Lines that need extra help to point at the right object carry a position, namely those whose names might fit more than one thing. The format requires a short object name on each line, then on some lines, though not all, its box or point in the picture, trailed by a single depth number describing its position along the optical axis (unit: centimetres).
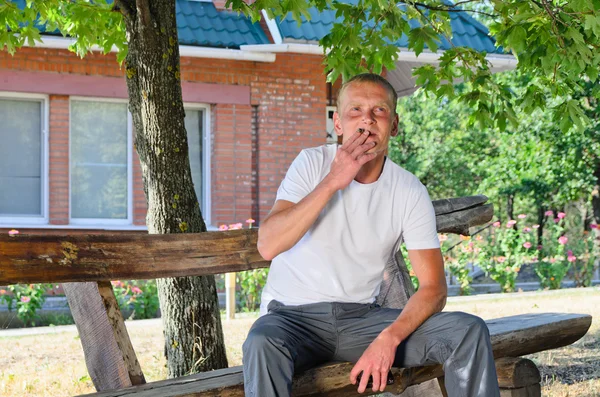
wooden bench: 299
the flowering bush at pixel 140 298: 1045
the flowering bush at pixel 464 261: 1253
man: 299
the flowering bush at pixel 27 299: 989
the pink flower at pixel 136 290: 1027
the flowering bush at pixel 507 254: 1278
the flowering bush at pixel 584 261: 1376
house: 1118
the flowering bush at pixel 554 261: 1307
